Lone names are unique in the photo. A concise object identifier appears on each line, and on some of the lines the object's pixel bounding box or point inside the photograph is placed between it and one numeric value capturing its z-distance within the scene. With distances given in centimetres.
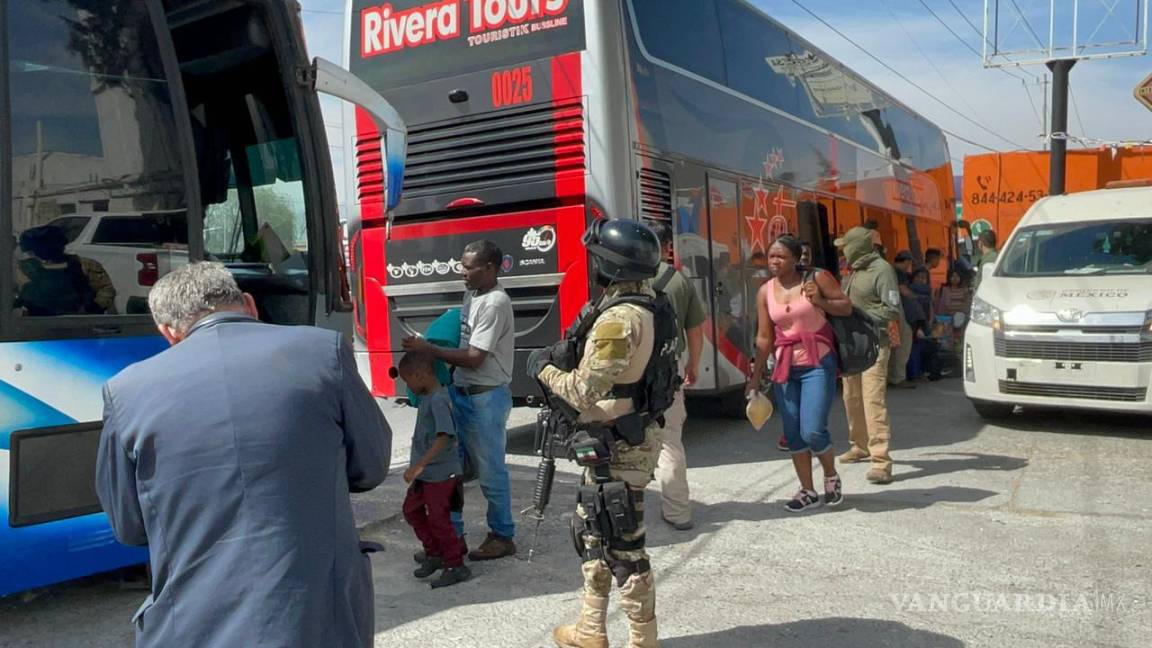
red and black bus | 744
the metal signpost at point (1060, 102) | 1870
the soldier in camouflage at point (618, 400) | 352
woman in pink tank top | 595
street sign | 1766
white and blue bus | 394
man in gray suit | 212
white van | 827
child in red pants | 464
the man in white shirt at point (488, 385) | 497
